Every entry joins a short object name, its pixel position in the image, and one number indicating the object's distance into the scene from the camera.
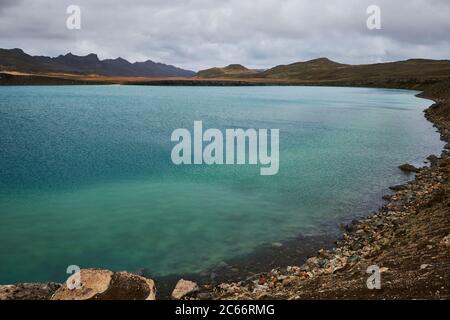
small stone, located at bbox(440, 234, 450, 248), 14.04
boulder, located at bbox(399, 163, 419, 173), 33.95
